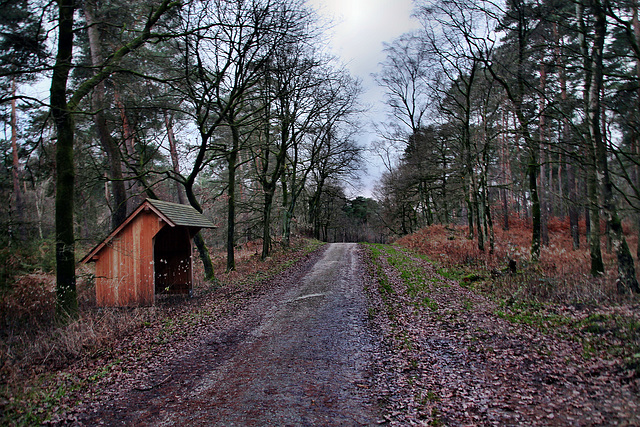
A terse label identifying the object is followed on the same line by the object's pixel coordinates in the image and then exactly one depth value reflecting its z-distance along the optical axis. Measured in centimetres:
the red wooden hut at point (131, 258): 951
